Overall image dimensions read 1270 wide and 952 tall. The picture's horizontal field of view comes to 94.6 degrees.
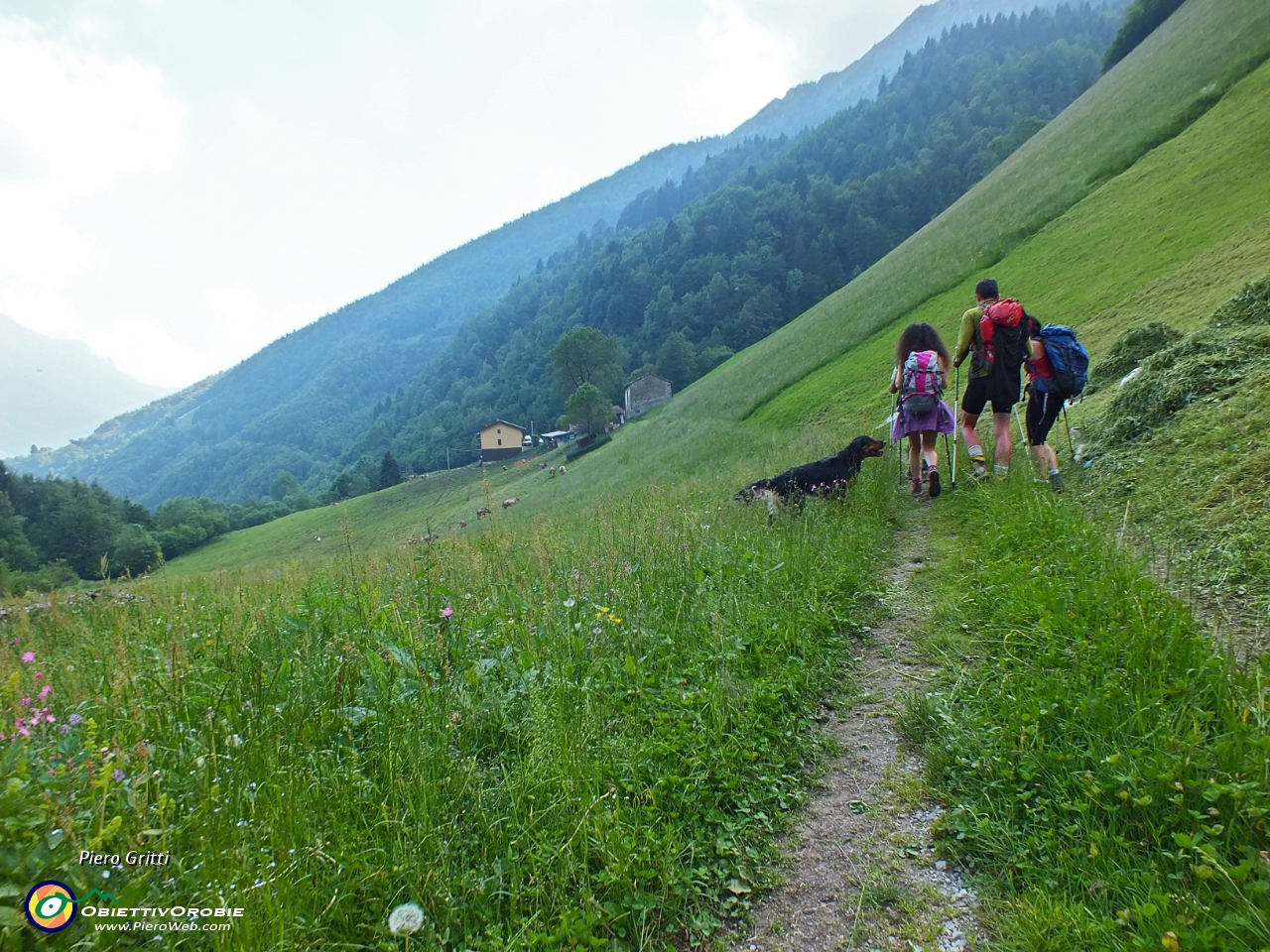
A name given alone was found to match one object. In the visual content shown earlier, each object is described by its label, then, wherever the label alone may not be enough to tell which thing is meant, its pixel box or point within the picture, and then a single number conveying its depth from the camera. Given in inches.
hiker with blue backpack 294.2
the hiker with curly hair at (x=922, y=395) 344.2
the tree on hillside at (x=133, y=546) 2321.2
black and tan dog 342.6
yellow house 4279.5
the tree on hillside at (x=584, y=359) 3858.3
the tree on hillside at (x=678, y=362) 4330.7
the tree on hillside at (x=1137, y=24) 2576.3
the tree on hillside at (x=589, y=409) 3184.1
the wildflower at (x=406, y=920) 86.9
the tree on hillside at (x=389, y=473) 4220.0
